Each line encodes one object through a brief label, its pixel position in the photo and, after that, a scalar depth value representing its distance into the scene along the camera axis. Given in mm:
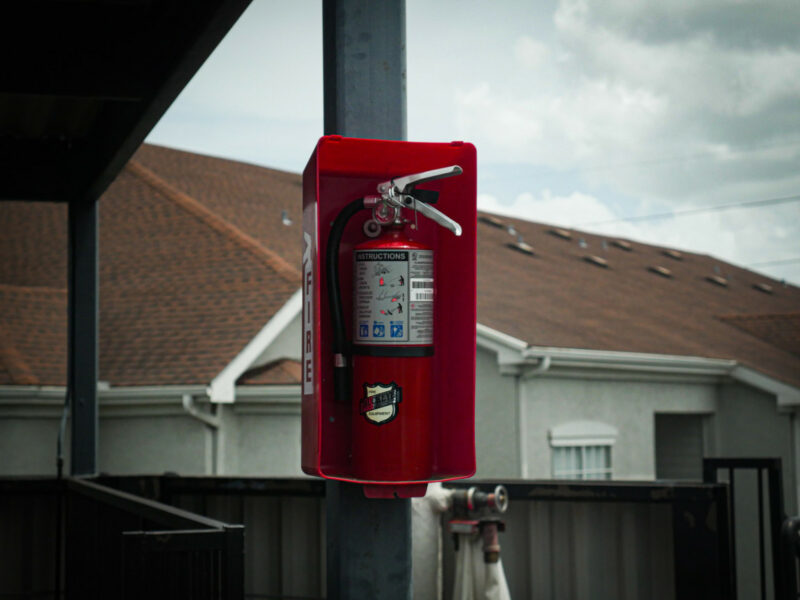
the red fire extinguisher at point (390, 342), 3029
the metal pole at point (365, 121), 3029
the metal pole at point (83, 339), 7727
